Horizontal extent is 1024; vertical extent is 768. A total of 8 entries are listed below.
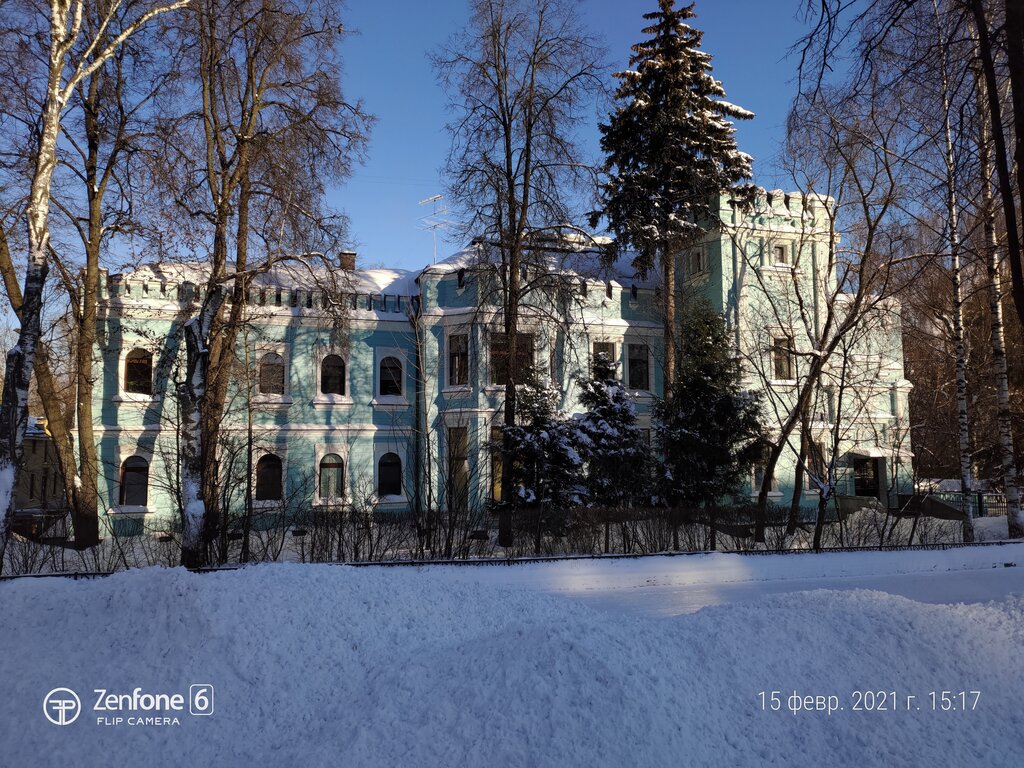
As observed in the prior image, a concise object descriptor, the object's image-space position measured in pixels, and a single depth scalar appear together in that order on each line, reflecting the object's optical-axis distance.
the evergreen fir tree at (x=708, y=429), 17.08
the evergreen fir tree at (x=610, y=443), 16.39
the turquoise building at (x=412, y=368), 19.09
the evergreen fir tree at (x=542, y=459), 15.46
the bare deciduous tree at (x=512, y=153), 14.91
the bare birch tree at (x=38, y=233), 8.91
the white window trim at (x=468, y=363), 21.14
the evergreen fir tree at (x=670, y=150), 20.45
